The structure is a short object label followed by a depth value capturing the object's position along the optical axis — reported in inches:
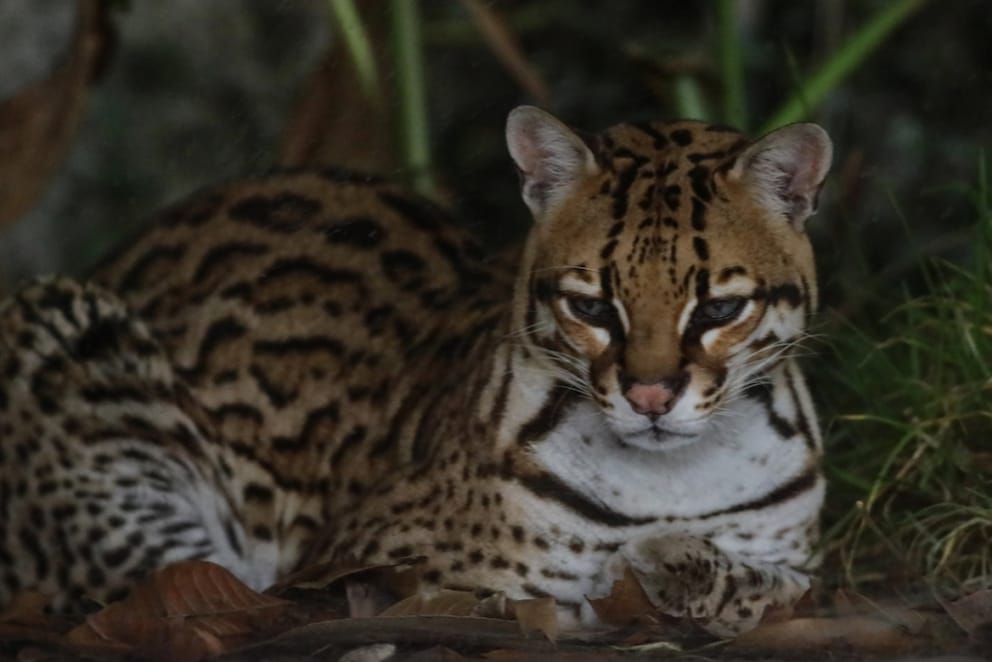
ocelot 364.2
